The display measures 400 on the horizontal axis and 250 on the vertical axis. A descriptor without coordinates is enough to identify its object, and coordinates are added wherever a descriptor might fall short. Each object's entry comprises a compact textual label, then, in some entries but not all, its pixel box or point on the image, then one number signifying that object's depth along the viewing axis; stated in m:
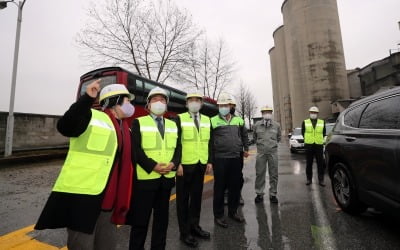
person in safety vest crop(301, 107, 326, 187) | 6.35
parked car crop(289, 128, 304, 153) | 13.79
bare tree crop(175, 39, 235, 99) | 27.15
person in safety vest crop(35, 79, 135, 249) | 1.70
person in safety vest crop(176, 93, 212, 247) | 3.19
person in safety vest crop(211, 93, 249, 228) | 3.81
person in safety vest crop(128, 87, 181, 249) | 2.45
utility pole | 10.49
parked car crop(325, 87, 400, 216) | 2.79
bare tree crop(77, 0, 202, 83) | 19.94
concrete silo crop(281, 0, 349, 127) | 30.64
